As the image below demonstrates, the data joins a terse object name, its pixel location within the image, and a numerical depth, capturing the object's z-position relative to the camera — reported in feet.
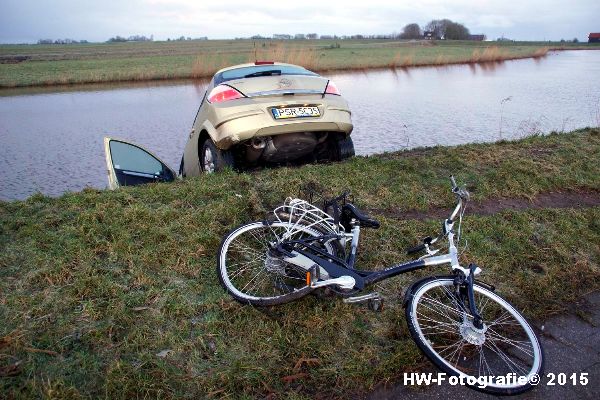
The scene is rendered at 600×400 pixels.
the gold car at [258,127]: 17.10
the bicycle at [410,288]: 9.31
